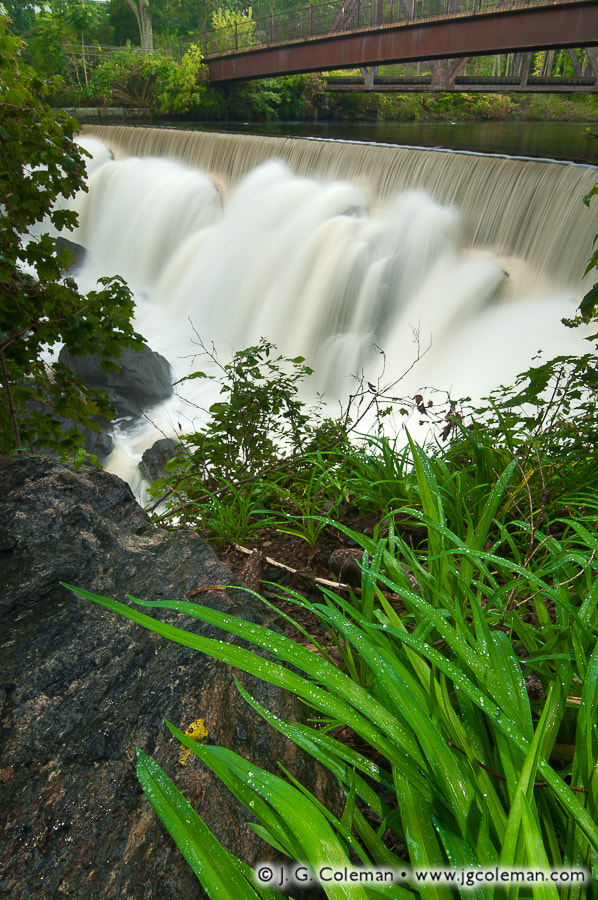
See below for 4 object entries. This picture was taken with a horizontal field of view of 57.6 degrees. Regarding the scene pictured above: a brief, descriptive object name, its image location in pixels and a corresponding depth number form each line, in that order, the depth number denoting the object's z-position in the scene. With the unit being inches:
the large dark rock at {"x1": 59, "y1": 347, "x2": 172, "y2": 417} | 321.4
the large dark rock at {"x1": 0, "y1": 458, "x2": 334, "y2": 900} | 32.4
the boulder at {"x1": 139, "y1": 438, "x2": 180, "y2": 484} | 250.1
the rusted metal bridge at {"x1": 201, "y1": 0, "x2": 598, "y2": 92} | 379.6
